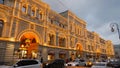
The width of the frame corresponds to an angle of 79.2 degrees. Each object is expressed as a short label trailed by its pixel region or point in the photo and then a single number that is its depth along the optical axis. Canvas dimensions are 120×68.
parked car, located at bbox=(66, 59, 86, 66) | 15.17
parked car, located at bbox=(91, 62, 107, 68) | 10.84
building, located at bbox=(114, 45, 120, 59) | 67.36
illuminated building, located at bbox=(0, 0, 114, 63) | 12.98
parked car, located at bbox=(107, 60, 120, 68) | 14.13
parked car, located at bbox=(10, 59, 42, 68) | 6.93
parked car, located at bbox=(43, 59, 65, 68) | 9.88
